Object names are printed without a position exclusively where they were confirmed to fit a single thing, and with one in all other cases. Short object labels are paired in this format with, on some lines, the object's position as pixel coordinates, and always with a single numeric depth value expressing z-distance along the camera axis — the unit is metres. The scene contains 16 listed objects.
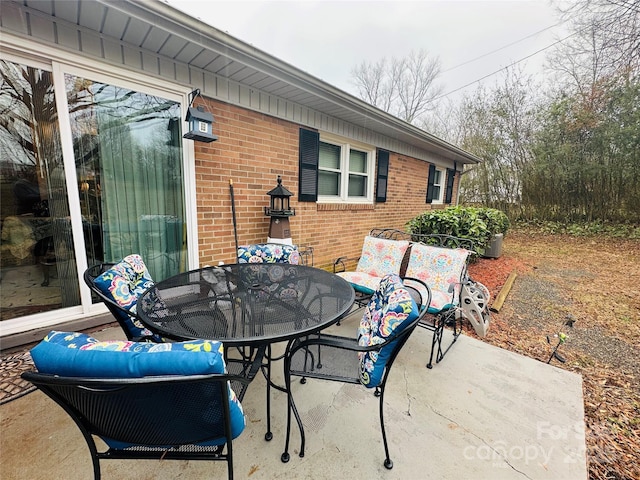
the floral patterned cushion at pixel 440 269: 2.50
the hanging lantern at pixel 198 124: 2.44
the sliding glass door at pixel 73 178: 2.04
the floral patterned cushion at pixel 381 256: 3.04
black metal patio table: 1.29
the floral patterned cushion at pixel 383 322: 1.23
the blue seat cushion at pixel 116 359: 0.75
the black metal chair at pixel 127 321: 1.53
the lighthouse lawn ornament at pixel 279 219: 3.26
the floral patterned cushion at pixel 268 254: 2.62
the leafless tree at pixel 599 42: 5.24
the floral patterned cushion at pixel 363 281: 2.76
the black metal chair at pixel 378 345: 1.25
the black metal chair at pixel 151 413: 0.77
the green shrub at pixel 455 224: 4.75
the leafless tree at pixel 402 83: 13.55
